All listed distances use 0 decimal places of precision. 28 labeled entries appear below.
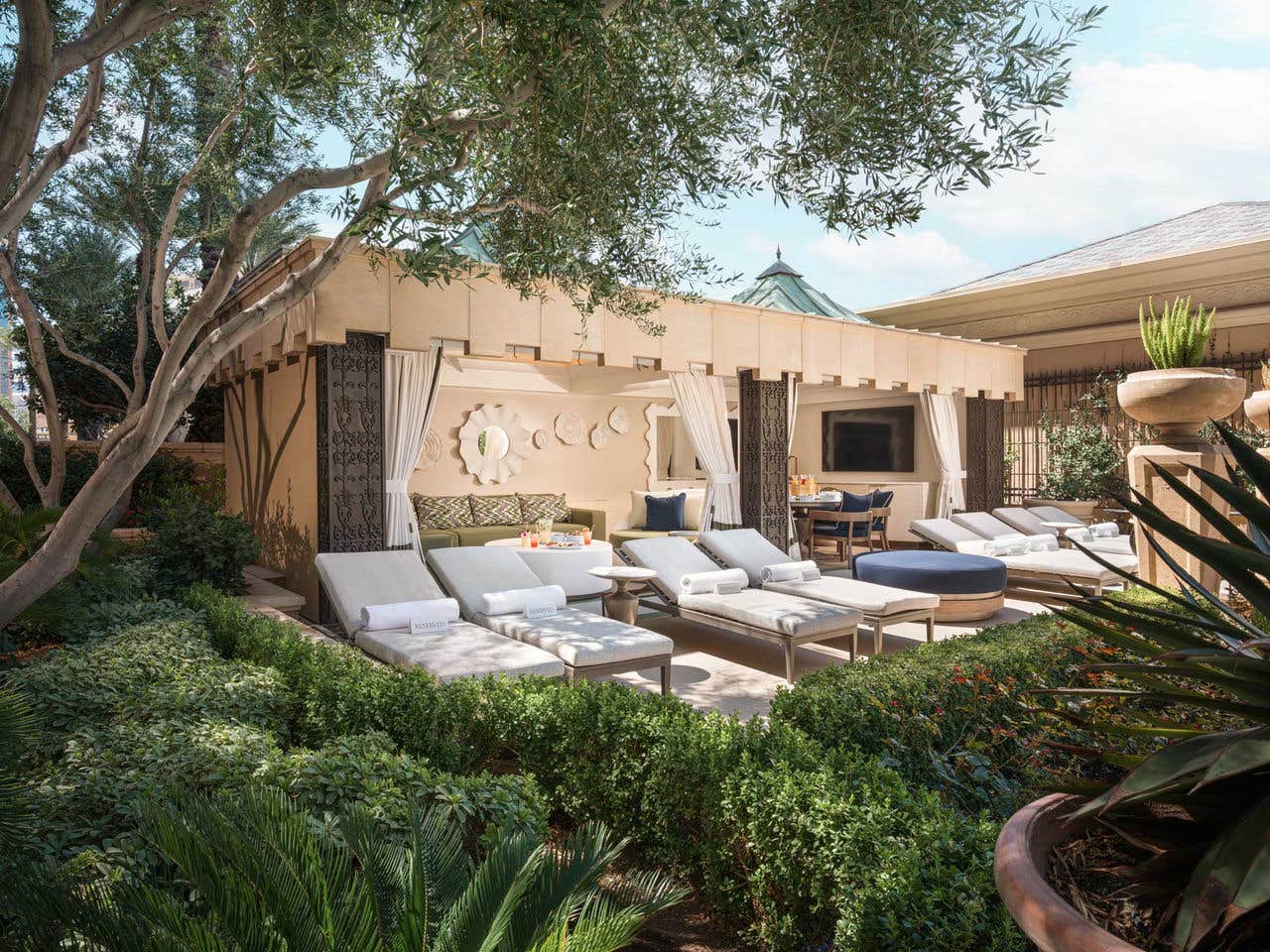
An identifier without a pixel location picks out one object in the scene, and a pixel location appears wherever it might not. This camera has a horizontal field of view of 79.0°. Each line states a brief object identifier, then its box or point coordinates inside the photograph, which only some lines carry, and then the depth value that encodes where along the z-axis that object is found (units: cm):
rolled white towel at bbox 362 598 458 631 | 557
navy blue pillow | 1231
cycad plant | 145
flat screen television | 1459
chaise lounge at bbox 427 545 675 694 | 512
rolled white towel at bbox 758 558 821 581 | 764
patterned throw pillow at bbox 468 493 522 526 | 1148
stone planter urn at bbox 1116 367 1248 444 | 375
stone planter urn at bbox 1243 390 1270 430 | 404
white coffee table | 769
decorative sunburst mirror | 1191
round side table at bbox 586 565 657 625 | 673
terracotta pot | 102
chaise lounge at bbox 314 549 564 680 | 481
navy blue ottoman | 782
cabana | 725
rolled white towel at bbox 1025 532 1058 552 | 983
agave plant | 98
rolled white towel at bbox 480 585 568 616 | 607
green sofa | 991
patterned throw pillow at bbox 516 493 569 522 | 1192
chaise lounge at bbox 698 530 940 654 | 660
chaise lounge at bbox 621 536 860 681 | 599
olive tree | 346
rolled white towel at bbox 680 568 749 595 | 696
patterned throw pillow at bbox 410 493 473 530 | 1085
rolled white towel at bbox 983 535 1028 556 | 955
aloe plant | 391
